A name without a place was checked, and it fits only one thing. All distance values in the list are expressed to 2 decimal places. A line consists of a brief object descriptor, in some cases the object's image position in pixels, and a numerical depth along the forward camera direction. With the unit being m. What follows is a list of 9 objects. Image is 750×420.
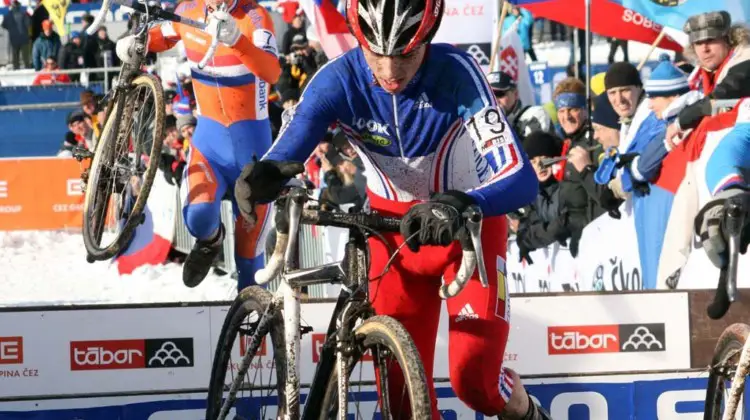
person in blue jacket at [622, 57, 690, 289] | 17.55
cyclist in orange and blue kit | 16.74
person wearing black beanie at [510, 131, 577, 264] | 20.41
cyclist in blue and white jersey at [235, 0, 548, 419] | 9.52
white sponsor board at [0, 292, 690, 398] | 13.23
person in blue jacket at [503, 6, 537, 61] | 39.93
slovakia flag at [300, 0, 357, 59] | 24.03
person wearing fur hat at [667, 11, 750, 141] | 15.69
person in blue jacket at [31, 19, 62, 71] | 49.53
